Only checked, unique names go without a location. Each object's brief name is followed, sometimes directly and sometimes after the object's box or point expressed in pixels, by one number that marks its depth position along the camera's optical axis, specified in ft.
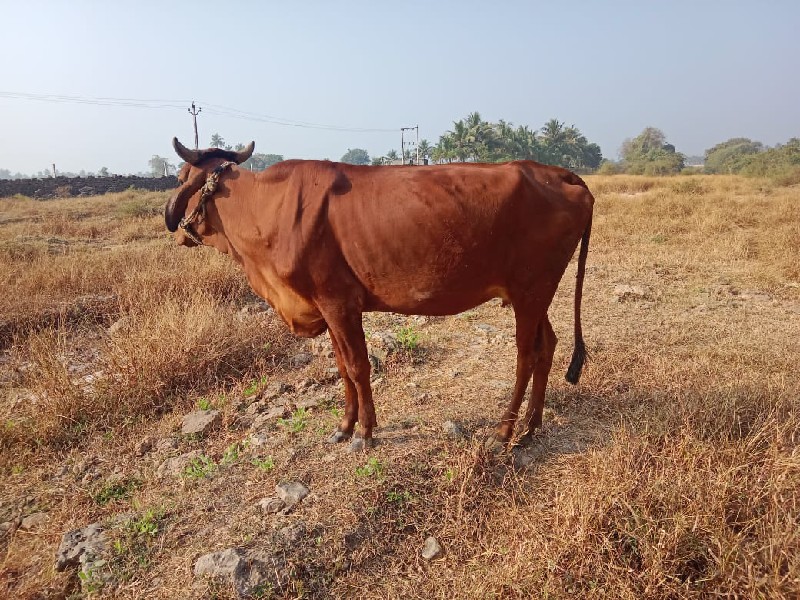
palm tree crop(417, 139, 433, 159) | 212.23
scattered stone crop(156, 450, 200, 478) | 11.84
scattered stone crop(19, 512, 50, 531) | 10.59
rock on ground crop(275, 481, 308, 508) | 9.89
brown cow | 10.16
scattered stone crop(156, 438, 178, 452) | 12.98
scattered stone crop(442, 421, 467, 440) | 11.51
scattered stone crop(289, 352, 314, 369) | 17.24
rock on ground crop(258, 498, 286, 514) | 9.73
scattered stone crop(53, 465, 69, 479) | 12.31
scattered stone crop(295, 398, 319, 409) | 14.11
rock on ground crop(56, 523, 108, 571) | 9.07
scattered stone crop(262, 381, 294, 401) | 15.11
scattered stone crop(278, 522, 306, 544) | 8.80
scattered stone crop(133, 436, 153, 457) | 13.06
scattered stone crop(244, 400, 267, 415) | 14.36
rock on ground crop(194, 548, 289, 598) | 8.03
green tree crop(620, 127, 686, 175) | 136.77
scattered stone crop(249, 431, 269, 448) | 12.30
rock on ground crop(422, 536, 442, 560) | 8.68
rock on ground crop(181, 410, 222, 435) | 13.44
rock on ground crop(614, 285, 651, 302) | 22.04
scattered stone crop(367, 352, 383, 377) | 15.81
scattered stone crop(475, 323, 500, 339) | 18.41
